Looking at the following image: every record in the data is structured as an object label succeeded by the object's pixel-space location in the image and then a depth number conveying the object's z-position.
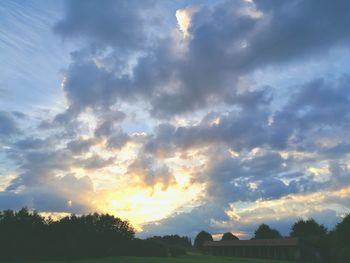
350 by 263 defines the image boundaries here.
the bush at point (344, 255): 69.38
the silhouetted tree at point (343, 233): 81.38
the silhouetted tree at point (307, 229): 126.38
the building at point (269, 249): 90.75
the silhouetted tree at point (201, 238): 176.24
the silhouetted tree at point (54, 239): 89.62
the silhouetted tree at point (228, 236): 165.38
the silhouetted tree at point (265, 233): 138.75
